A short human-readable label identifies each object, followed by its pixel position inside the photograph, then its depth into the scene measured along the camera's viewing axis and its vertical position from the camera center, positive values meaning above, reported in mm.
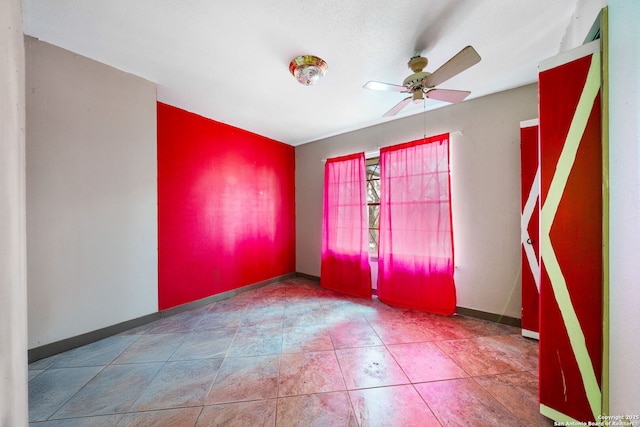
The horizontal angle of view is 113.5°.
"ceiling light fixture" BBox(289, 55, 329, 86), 1823 +1285
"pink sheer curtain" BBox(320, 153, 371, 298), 3287 -284
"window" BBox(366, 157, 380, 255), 3475 +219
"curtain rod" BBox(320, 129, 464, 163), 3273 +925
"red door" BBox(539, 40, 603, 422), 1064 -143
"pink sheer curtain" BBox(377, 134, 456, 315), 2586 -230
